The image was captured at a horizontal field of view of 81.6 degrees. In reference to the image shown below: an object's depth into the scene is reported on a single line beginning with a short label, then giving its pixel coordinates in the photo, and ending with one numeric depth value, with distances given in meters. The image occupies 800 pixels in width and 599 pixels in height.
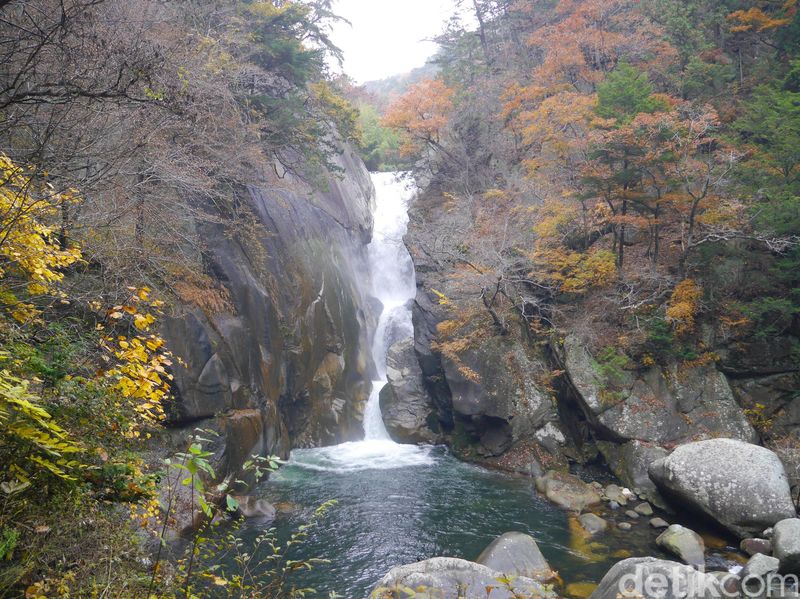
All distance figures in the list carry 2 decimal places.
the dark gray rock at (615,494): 10.87
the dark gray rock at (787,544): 7.14
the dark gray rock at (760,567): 7.13
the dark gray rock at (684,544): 8.26
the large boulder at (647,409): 11.62
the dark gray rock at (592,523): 9.62
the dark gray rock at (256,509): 9.97
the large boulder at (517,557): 7.61
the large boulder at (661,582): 5.91
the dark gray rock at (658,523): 9.65
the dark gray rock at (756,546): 8.26
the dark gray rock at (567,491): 10.79
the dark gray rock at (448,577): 6.03
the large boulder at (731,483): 8.77
